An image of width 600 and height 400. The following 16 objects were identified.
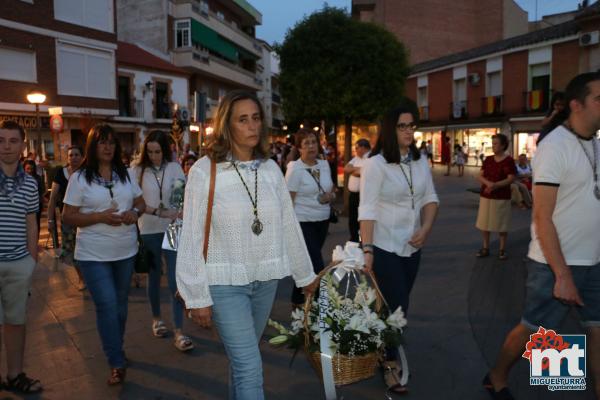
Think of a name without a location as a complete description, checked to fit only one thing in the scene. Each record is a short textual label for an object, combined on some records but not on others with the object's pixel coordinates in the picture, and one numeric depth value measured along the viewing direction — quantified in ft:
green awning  117.80
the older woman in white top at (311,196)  18.49
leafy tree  49.85
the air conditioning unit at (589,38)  80.69
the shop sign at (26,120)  74.49
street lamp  51.44
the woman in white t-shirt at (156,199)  16.21
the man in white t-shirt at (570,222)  9.72
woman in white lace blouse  8.37
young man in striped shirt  12.17
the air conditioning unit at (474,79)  108.17
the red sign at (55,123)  60.80
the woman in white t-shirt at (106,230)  13.03
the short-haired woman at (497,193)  25.80
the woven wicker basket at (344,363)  10.16
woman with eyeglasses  12.39
